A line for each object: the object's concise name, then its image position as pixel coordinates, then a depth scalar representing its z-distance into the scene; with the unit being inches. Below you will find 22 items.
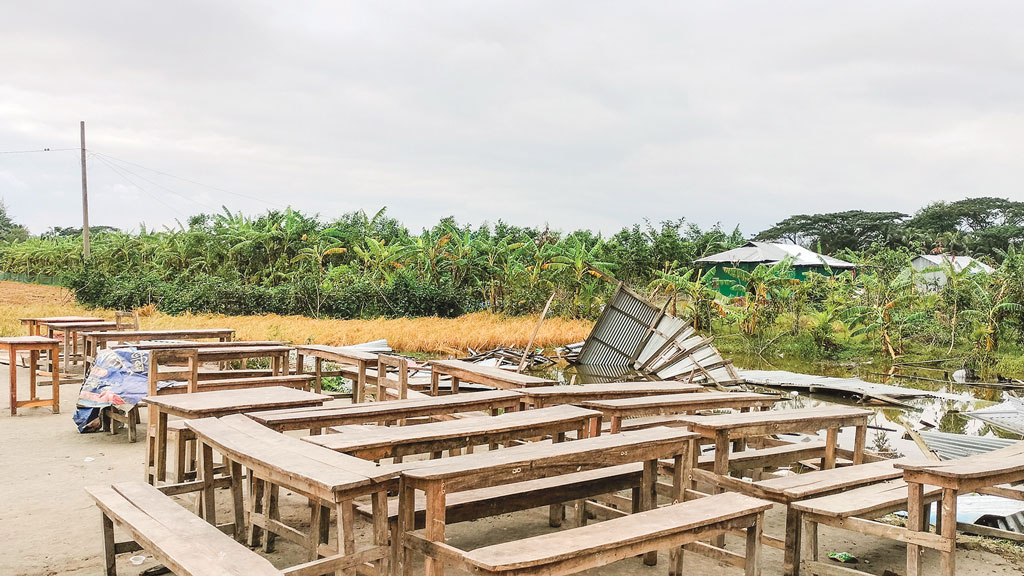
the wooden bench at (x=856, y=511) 159.0
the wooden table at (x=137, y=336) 343.9
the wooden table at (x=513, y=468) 129.6
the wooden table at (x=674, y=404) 205.0
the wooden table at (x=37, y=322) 452.4
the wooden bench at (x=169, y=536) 114.0
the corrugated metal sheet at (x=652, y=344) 502.9
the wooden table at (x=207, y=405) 183.0
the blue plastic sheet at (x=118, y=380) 277.0
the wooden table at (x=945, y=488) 151.5
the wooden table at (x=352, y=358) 292.8
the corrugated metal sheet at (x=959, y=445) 296.8
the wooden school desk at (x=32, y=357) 315.3
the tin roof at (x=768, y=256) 1205.6
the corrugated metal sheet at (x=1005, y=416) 397.4
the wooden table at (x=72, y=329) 402.3
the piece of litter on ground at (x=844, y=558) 186.9
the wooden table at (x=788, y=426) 176.7
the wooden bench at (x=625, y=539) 116.4
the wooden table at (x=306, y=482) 123.2
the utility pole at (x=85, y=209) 974.4
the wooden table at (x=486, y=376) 247.3
